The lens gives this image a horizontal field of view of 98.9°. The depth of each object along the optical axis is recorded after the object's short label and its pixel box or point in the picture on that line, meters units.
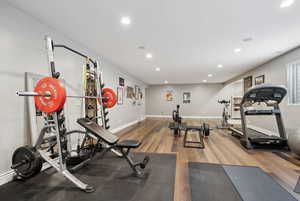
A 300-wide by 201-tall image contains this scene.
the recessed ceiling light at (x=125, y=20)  2.17
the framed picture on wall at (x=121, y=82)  5.49
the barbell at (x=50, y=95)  1.58
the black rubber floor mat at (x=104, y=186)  1.61
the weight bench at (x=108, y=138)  1.95
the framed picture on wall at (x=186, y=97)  9.88
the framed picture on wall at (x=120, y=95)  5.30
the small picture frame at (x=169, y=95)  10.10
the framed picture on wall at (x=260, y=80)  4.84
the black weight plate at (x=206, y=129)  4.25
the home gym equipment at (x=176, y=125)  4.56
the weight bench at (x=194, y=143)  3.43
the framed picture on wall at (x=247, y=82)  5.73
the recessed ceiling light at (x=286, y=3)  1.80
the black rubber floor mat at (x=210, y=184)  1.60
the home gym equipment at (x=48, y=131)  1.60
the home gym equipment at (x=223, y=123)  5.73
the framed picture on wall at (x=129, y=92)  6.35
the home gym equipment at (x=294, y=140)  2.50
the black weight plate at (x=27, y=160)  1.85
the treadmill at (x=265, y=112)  3.08
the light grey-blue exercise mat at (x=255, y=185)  1.58
